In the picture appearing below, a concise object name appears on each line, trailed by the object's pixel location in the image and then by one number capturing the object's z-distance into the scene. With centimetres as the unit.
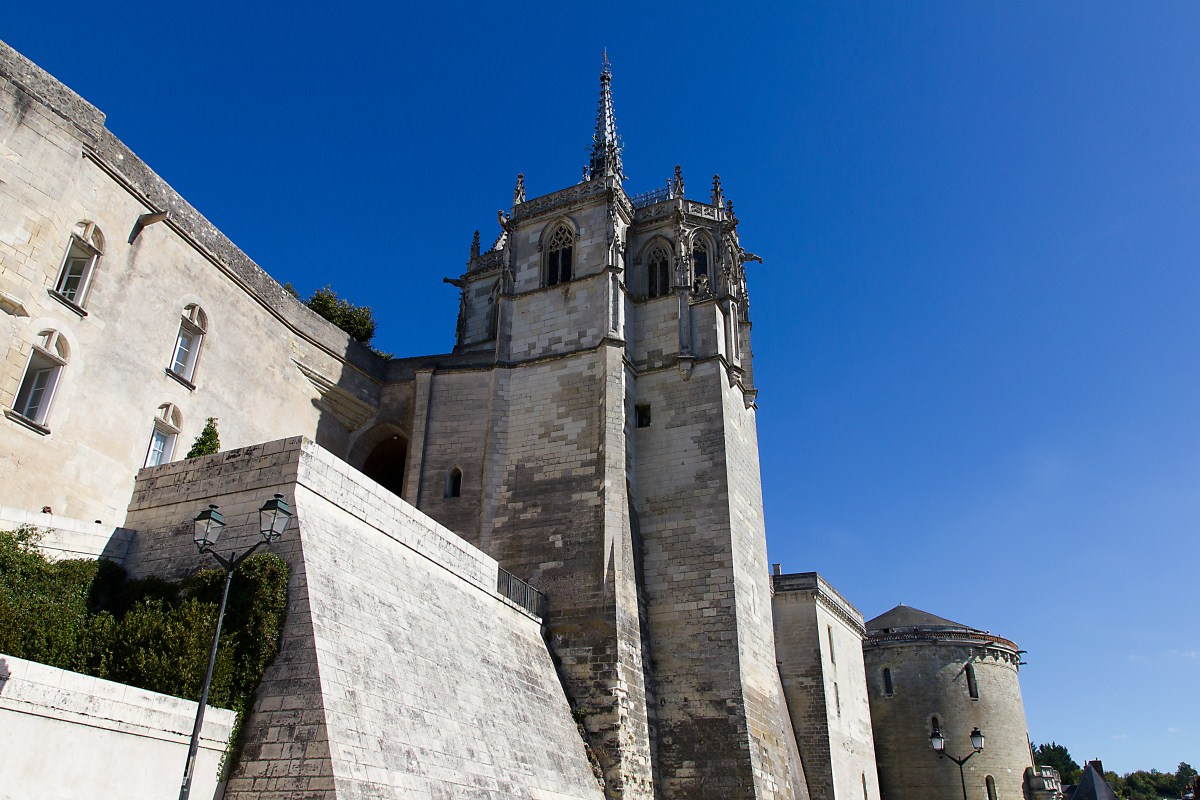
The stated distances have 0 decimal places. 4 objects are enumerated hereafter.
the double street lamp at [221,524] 956
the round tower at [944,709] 3438
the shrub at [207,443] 1680
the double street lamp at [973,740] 1888
